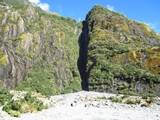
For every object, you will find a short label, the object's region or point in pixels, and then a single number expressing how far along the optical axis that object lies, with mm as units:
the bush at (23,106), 17029
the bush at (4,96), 18989
